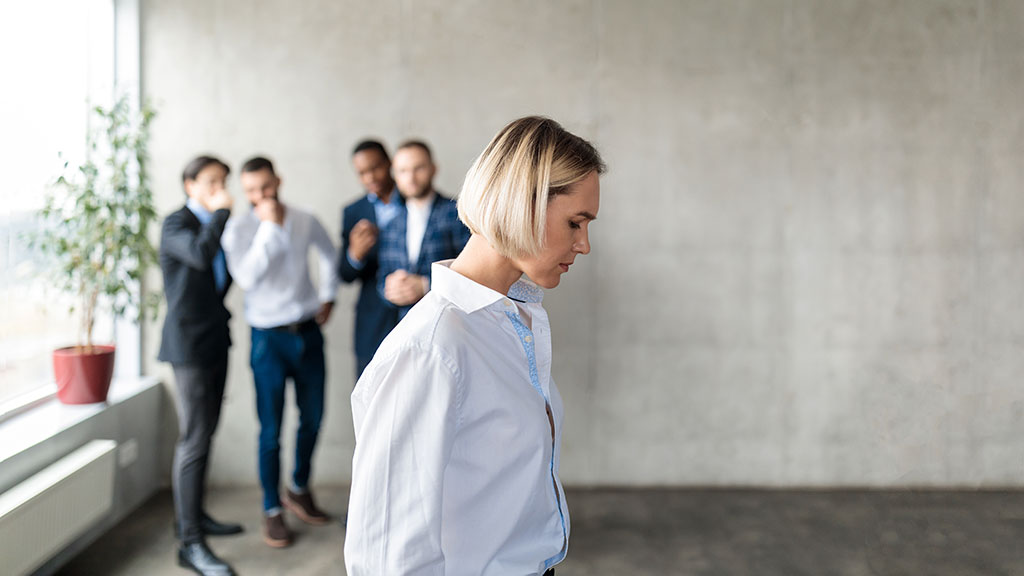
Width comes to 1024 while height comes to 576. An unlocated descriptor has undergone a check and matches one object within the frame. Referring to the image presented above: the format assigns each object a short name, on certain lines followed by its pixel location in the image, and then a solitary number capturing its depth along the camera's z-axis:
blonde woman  1.00
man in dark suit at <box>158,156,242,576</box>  3.15
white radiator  2.70
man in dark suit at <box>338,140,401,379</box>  3.53
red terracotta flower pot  3.35
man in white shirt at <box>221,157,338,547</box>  3.45
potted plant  3.32
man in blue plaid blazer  3.40
